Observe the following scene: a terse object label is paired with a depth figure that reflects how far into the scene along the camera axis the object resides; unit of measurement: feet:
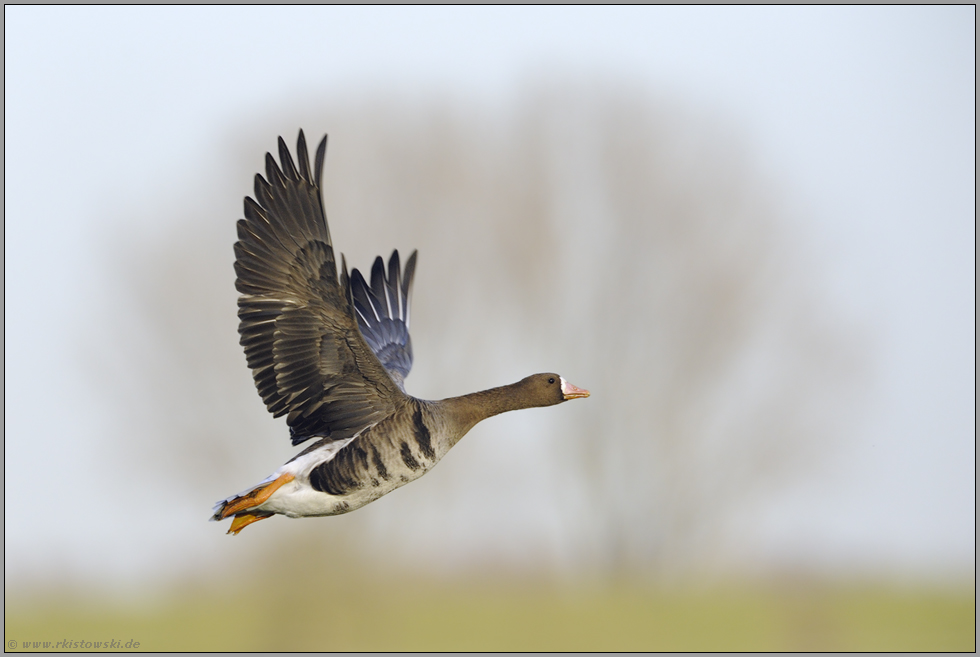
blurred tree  176.55
